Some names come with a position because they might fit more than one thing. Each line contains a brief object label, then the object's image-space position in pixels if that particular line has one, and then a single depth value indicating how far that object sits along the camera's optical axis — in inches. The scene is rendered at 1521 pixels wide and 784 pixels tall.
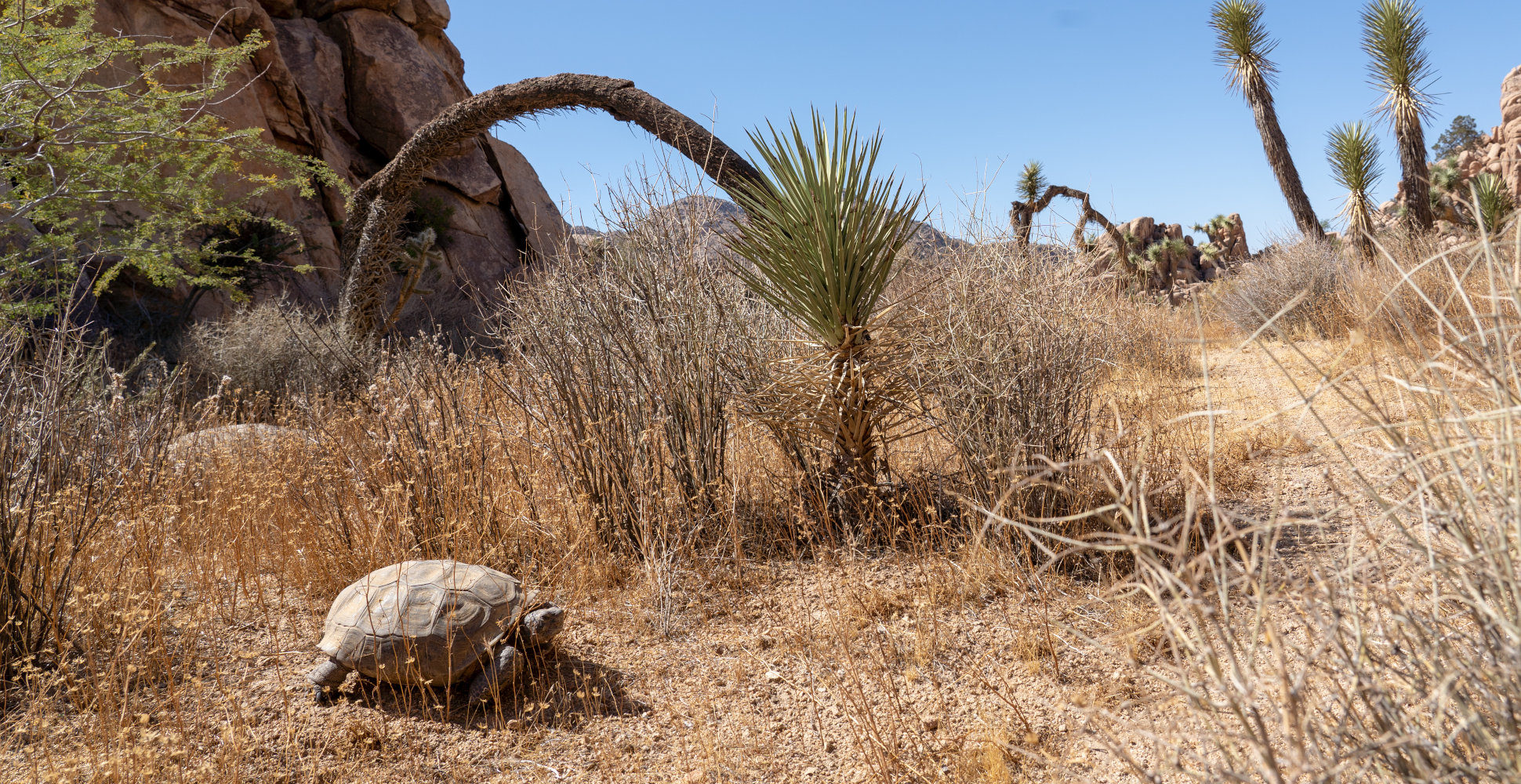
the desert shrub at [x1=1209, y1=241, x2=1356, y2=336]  383.2
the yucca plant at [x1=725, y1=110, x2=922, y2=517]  146.3
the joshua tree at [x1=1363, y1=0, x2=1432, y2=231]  517.3
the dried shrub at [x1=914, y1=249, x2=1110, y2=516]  135.6
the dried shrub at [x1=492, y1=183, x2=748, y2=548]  149.1
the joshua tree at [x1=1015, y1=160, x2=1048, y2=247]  877.8
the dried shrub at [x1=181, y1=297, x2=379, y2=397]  350.0
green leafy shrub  247.3
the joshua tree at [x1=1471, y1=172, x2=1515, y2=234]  508.4
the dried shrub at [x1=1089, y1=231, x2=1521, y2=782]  38.2
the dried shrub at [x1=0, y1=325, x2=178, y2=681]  111.7
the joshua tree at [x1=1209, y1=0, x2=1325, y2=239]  518.3
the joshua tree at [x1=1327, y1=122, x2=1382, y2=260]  539.5
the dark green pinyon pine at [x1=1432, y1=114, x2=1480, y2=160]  1872.5
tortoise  103.1
